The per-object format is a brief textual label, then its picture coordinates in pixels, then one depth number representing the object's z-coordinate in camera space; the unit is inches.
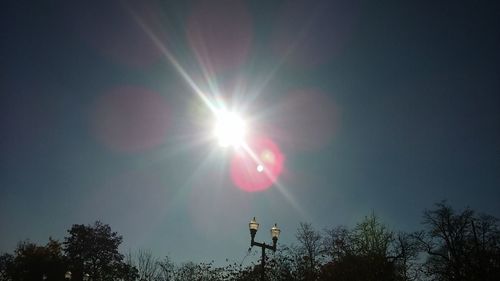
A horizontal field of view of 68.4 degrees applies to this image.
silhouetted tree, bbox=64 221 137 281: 2005.4
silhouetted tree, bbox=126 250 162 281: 1592.0
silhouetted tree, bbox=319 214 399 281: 908.0
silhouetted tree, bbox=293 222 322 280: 1043.9
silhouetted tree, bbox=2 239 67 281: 1604.3
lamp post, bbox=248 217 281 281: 634.5
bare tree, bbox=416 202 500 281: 1082.7
